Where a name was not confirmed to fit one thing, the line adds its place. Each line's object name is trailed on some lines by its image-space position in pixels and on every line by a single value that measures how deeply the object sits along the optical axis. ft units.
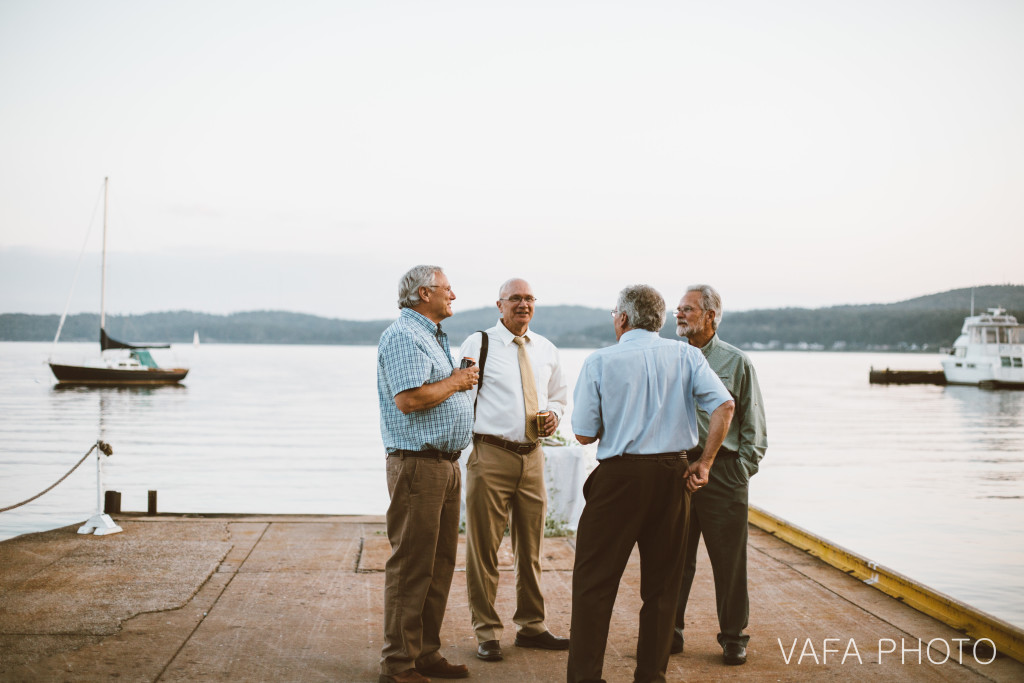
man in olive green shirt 14.32
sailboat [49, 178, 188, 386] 188.63
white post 22.65
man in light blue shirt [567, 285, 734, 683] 11.60
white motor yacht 224.12
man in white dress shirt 14.73
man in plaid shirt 12.62
